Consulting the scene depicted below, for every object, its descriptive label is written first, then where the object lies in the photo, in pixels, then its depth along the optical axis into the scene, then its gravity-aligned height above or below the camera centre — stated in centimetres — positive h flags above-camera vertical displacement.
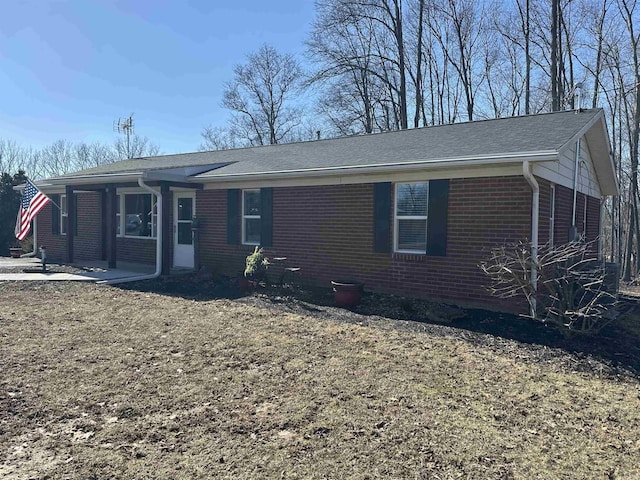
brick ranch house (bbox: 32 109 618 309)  764 +59
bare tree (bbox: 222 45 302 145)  3228 +938
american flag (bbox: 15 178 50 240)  1256 +56
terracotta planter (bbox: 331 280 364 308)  802 -113
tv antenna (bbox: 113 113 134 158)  2716 +603
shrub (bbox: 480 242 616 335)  613 -84
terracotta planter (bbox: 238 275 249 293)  945 -118
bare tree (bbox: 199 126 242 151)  3469 +695
